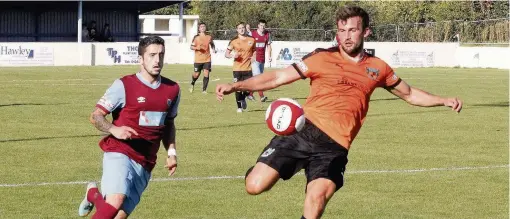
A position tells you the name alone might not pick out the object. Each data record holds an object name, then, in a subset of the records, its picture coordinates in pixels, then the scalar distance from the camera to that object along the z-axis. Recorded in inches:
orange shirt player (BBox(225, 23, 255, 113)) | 1050.1
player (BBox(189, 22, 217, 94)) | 1282.0
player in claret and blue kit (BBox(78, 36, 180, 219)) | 334.0
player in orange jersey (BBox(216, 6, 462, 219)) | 351.9
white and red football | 346.9
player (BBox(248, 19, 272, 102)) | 1114.1
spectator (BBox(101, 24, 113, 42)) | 2345.0
